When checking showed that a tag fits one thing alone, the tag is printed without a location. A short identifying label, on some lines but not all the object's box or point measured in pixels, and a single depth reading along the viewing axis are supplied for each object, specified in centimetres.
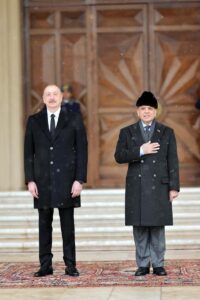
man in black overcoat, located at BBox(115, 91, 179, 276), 1598
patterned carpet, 1513
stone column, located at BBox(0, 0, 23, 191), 2384
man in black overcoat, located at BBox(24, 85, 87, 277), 1609
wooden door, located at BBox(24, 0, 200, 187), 2434
